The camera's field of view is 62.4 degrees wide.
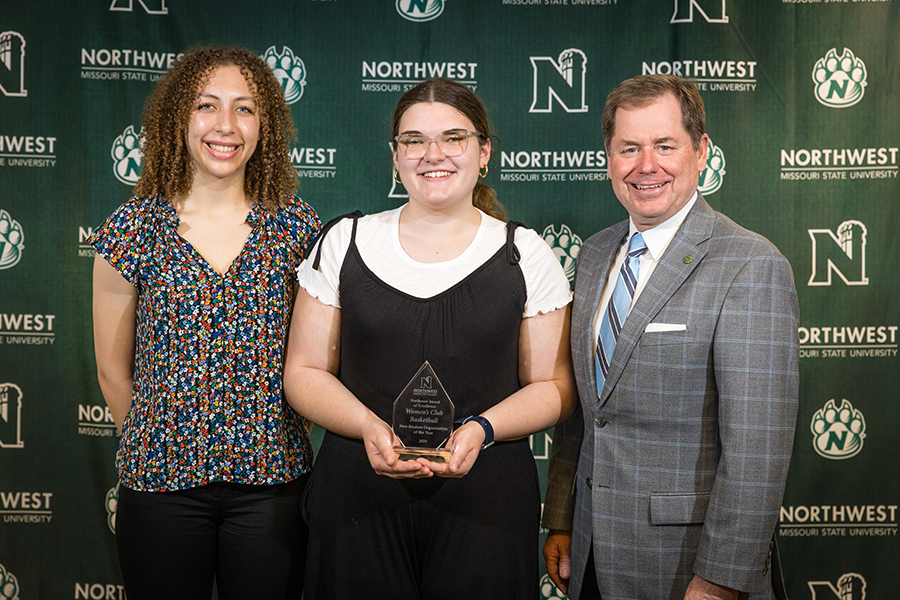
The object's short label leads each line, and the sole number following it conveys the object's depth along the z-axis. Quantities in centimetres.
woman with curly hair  172
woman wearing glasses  163
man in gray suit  150
